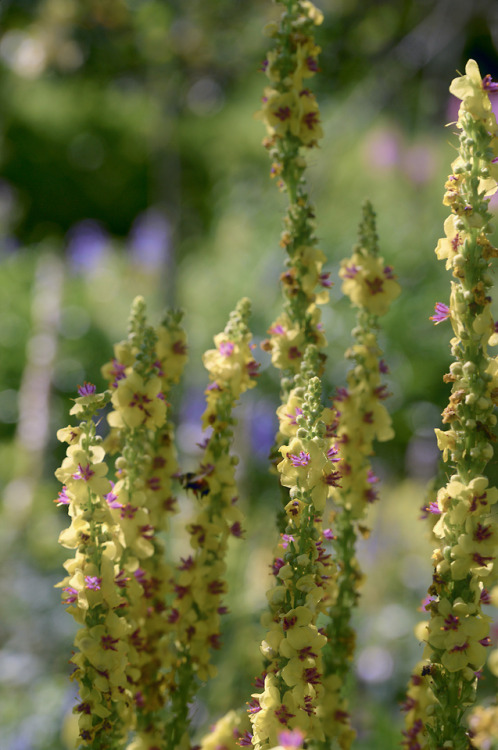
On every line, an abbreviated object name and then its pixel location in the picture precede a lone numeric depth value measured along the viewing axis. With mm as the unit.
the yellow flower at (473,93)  1133
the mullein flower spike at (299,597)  1111
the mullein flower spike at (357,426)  1217
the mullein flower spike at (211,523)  1204
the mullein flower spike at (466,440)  1125
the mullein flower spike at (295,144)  1206
